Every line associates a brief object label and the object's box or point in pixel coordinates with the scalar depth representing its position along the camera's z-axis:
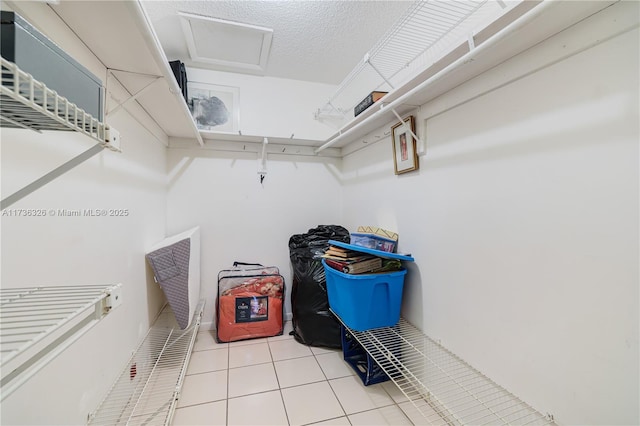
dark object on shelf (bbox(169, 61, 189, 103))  1.80
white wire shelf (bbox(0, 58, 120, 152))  0.39
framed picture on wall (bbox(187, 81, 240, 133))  2.36
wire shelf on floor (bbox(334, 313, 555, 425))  1.09
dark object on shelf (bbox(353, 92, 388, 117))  1.80
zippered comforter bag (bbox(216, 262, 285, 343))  2.20
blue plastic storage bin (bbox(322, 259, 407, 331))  1.53
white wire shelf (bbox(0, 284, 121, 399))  0.42
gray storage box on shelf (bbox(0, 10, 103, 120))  0.43
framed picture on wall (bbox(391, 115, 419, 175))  1.65
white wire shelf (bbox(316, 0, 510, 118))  1.19
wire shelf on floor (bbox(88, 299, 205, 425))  1.26
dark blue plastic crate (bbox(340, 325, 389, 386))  1.67
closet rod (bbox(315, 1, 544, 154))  0.75
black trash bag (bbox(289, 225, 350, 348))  2.09
